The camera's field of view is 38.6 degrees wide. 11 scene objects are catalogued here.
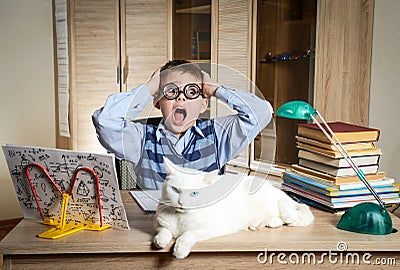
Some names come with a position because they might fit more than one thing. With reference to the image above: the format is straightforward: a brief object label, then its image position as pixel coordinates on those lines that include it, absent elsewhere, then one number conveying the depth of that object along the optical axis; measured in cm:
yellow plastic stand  130
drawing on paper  129
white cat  124
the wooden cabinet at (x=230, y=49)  286
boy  135
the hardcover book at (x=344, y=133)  158
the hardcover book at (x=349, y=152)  155
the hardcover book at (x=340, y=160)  156
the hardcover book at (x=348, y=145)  156
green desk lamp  135
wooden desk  124
